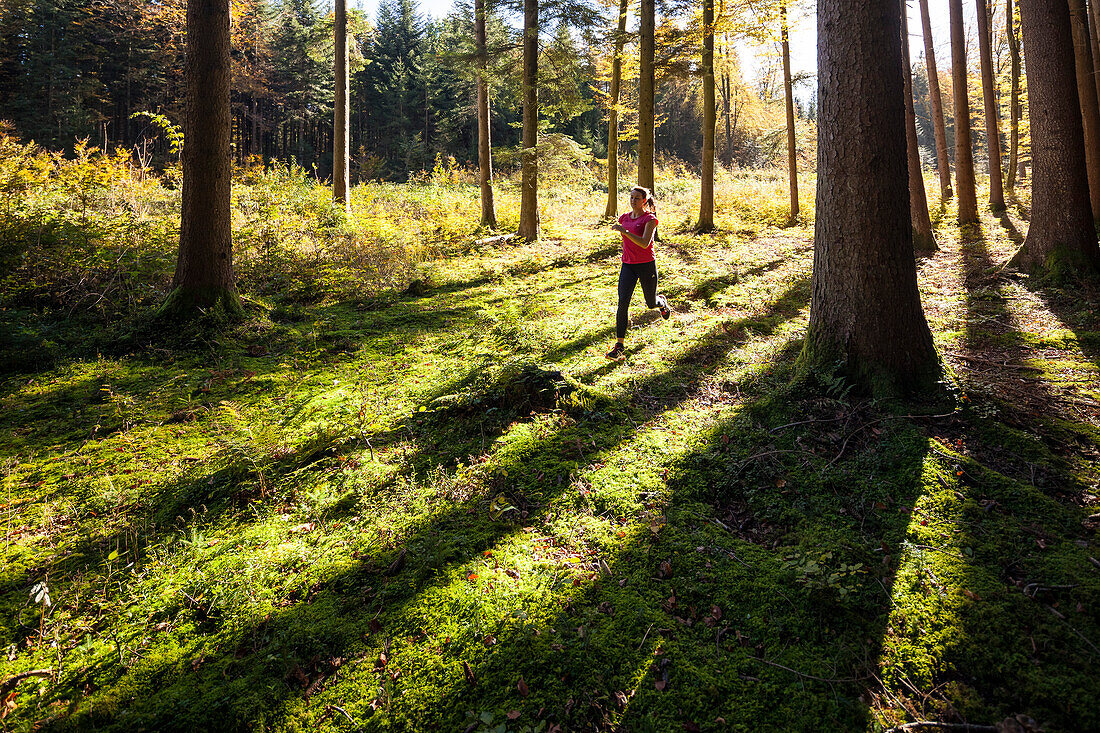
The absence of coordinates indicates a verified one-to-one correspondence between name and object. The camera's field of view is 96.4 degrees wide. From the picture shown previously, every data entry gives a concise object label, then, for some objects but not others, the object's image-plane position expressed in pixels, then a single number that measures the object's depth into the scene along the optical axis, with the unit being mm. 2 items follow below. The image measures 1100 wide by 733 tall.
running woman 6586
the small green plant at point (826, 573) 2643
